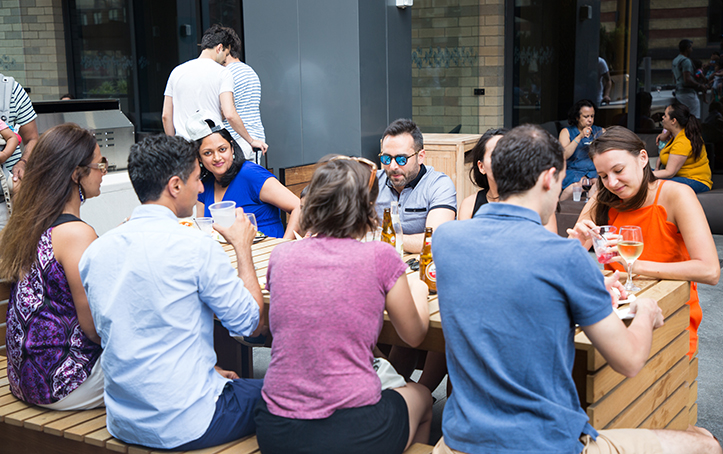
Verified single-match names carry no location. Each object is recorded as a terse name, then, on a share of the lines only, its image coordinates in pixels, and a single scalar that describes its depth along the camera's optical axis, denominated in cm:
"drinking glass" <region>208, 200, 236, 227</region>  242
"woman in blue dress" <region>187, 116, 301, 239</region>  350
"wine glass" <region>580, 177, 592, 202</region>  615
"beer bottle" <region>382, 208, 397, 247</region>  265
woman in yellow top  600
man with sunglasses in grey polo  334
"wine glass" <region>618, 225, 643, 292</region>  220
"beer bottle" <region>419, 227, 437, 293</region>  231
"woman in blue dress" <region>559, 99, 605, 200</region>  665
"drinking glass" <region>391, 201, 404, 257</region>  247
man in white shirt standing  500
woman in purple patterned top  213
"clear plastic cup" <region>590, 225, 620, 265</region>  225
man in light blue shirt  185
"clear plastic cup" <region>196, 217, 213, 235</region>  283
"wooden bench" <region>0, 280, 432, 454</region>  200
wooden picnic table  187
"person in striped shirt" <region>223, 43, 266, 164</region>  530
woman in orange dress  236
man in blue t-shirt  156
